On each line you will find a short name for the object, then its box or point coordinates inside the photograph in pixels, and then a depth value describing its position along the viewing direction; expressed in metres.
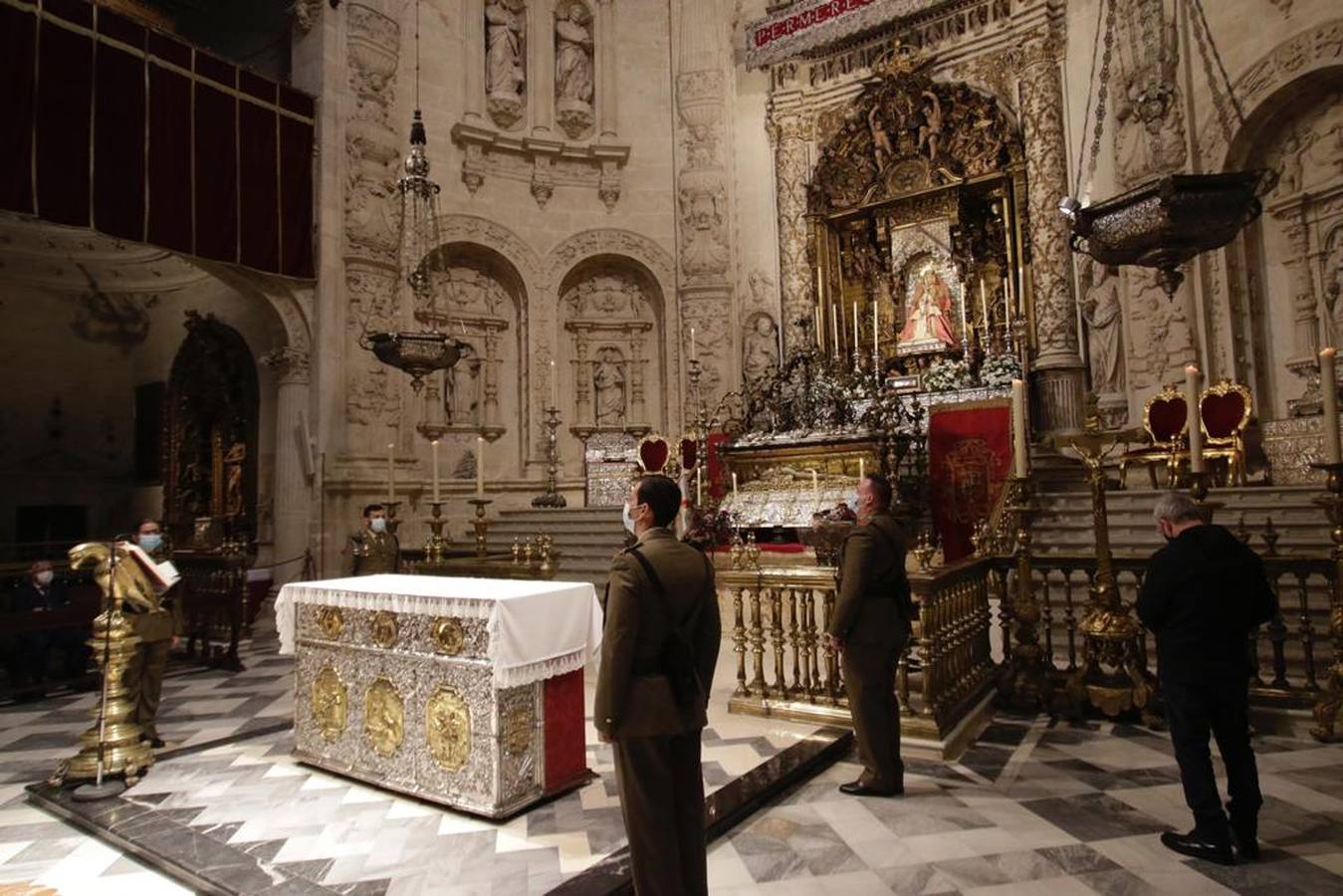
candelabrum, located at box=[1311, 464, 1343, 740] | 4.32
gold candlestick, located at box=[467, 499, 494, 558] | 7.03
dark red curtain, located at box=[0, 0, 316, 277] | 8.38
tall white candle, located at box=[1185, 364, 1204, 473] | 4.16
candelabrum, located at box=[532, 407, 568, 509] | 12.35
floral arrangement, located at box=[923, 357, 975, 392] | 11.59
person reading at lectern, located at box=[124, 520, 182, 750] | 4.79
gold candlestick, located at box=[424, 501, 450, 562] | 6.93
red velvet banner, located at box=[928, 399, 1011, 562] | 9.46
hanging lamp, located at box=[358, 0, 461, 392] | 9.02
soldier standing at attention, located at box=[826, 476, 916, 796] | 3.71
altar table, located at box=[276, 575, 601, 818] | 3.67
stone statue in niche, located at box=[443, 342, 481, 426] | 13.00
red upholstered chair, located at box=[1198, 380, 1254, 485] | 8.57
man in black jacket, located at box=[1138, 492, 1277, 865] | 3.05
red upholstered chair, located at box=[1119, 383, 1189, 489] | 8.79
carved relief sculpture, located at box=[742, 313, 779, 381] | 13.72
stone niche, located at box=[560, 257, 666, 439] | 14.09
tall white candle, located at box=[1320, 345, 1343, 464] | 3.80
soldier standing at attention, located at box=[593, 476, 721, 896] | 2.45
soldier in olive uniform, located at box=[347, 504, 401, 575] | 8.21
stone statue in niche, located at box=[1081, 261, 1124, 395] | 10.57
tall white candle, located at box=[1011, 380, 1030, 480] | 4.79
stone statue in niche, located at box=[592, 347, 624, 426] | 14.12
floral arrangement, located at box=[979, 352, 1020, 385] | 11.16
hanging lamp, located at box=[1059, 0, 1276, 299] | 5.33
